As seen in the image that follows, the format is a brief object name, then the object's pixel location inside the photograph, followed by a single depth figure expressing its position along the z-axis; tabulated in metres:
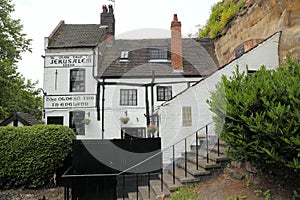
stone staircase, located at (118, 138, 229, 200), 4.86
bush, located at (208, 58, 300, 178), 3.04
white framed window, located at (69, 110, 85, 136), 12.80
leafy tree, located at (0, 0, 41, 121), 12.27
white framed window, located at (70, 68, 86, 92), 13.14
